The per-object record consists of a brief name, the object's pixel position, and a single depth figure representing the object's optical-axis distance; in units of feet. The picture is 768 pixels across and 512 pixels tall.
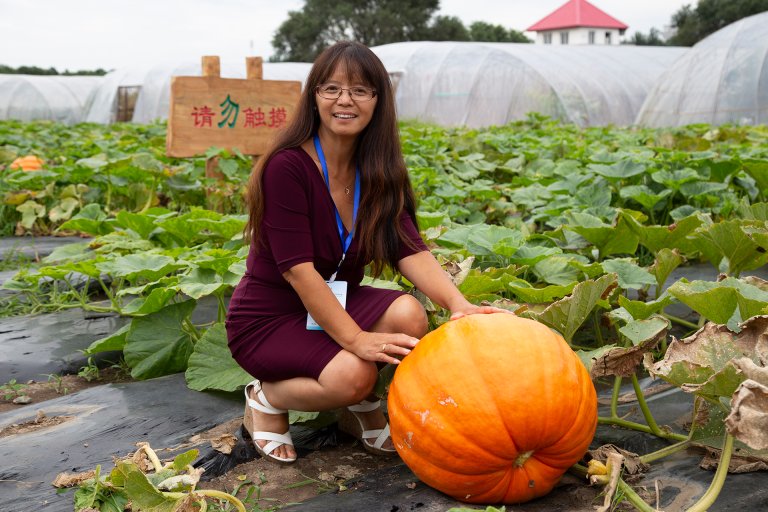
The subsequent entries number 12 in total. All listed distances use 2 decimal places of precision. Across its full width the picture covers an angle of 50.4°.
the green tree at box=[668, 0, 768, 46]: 112.16
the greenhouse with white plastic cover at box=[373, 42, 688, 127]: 47.09
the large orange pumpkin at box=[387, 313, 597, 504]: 5.22
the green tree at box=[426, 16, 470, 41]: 125.49
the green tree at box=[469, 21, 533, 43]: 138.92
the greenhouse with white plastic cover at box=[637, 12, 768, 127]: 35.32
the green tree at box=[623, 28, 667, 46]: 139.64
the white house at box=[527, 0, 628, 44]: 163.53
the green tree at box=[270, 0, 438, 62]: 123.13
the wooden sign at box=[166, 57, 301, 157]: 16.81
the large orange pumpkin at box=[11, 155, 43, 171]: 21.06
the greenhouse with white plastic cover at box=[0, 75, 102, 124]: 71.41
